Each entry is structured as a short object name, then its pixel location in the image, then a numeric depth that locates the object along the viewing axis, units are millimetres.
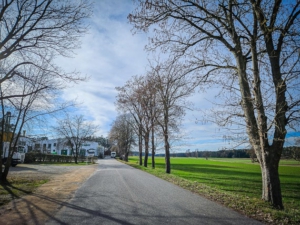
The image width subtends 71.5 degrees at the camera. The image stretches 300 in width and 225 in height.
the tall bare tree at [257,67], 6723
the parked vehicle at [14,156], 27084
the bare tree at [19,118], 11938
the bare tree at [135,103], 27794
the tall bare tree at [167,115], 20641
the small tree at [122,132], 47194
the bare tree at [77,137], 45375
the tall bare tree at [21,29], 7737
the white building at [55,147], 89075
